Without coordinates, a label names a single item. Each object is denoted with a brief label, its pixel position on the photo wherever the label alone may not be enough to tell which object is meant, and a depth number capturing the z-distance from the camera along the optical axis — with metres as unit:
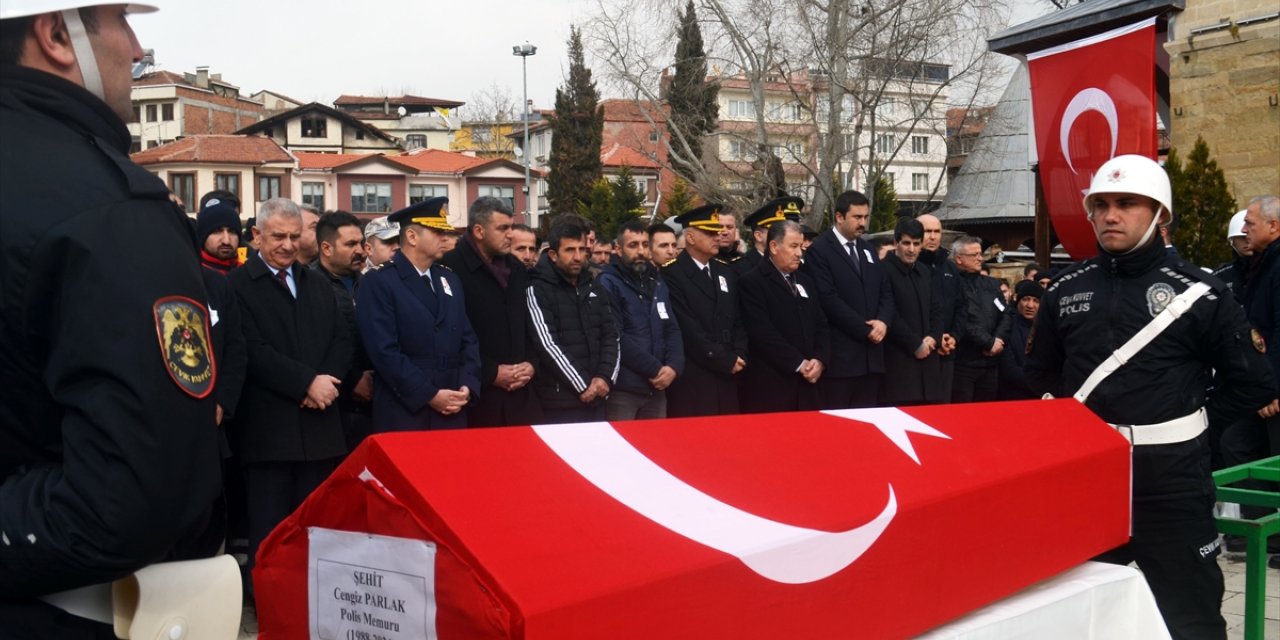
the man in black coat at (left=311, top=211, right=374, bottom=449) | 6.35
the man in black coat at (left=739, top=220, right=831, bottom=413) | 8.22
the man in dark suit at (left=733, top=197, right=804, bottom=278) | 9.34
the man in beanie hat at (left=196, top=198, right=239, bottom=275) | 6.44
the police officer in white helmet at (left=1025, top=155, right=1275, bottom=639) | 4.04
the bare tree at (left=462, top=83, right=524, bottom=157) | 85.06
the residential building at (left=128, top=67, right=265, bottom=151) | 83.12
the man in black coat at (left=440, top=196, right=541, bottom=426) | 6.71
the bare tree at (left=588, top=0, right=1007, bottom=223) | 28.23
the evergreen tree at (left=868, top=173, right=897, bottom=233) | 40.91
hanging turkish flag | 12.09
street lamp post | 59.06
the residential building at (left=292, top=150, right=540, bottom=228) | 74.25
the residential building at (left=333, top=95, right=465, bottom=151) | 97.19
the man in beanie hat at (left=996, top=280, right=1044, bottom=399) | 10.26
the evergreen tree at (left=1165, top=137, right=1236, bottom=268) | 14.32
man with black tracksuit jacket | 7.03
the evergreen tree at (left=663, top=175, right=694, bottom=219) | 48.69
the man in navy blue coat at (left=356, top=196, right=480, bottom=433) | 5.93
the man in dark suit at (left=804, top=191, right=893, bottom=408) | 8.54
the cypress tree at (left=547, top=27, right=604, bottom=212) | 68.19
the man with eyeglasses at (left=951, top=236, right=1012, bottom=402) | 10.09
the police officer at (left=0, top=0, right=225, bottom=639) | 1.63
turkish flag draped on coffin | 1.78
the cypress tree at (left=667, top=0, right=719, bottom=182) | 30.53
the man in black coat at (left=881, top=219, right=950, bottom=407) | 8.88
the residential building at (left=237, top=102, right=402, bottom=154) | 81.73
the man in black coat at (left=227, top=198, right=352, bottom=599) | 5.65
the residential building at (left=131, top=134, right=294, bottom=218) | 69.76
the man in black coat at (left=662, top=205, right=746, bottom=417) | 8.02
